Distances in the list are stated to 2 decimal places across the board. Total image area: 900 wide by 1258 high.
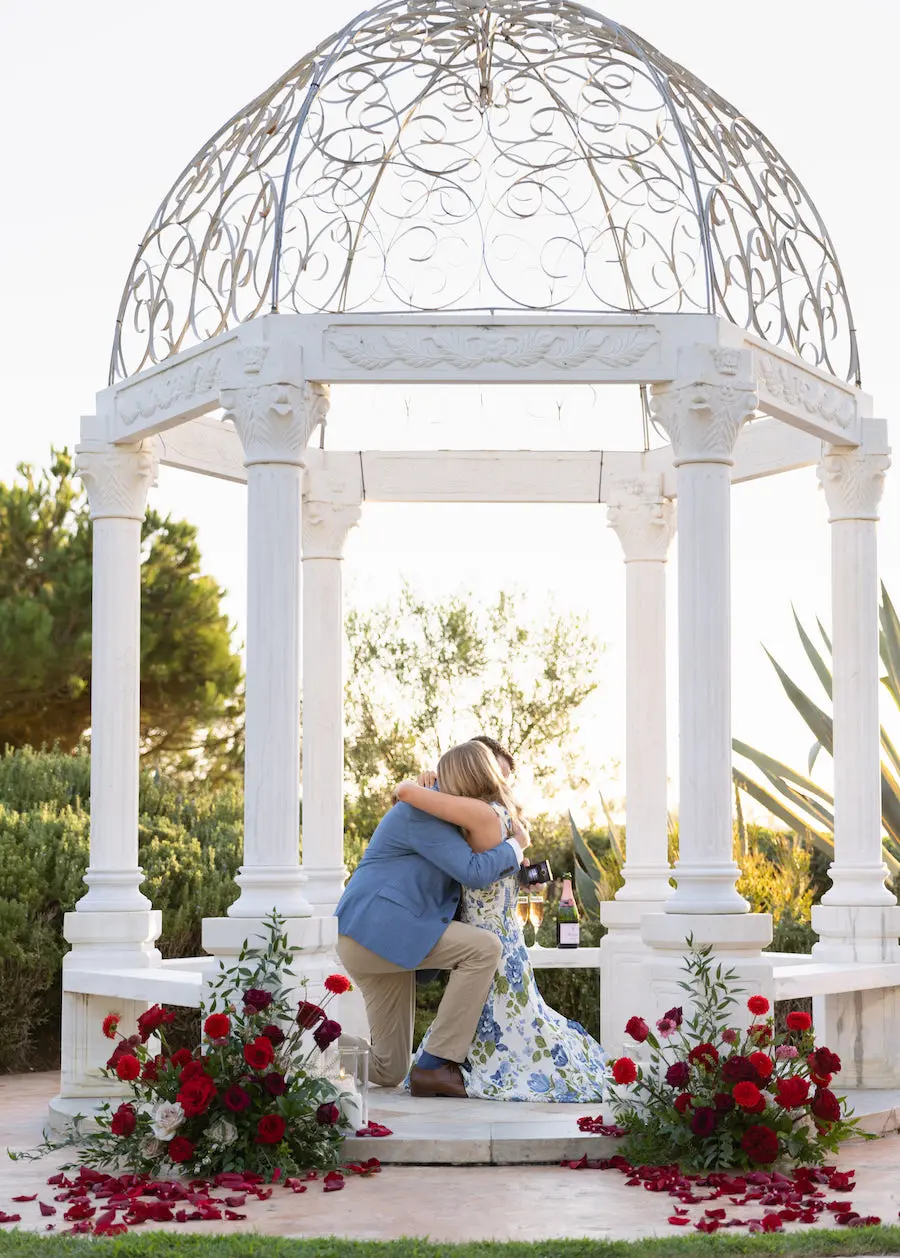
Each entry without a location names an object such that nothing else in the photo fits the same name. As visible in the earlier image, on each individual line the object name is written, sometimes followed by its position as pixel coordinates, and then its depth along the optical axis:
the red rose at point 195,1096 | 6.80
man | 8.12
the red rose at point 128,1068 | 6.79
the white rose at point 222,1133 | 6.96
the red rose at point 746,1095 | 6.81
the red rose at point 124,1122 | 6.86
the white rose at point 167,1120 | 6.87
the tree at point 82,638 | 23.33
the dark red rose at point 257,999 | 7.07
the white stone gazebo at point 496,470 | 7.83
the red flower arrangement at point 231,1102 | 6.88
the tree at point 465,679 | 27.66
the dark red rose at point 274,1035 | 7.07
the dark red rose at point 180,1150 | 6.82
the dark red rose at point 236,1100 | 6.86
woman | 8.18
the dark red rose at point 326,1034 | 7.06
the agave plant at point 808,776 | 12.24
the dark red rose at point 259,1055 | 6.91
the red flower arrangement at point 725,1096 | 6.98
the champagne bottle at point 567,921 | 10.63
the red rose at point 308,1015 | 7.15
